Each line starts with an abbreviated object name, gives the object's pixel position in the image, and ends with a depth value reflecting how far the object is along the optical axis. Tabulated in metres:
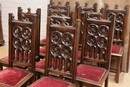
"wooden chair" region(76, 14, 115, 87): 2.13
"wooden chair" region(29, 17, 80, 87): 1.85
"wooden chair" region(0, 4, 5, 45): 4.61
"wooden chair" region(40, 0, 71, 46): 3.15
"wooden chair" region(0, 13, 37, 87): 2.01
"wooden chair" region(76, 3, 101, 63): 2.81
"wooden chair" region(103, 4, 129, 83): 3.02
